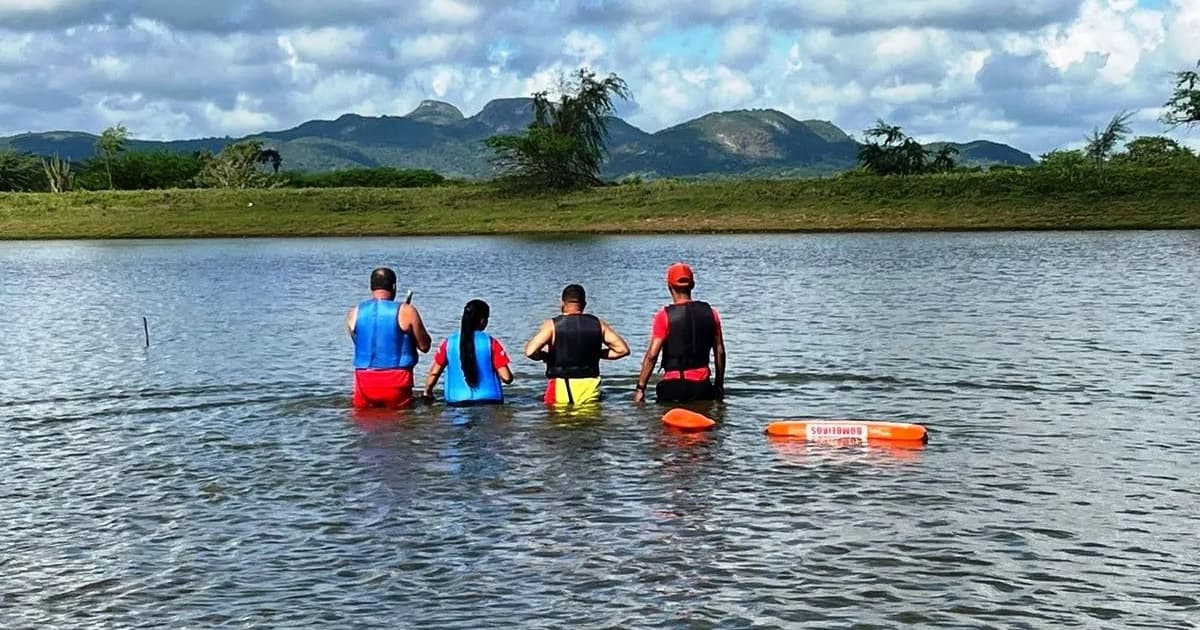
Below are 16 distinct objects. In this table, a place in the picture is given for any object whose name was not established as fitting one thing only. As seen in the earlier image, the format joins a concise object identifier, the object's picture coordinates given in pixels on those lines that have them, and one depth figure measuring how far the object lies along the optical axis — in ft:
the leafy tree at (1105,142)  392.88
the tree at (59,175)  512.22
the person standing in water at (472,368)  68.33
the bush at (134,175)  625.82
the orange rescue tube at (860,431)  58.44
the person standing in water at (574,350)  67.05
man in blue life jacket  67.87
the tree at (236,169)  532.73
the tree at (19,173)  532.73
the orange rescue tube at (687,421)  62.90
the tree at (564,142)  362.74
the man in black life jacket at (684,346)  66.59
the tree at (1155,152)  343.26
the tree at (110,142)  591.41
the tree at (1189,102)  375.66
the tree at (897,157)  416.46
